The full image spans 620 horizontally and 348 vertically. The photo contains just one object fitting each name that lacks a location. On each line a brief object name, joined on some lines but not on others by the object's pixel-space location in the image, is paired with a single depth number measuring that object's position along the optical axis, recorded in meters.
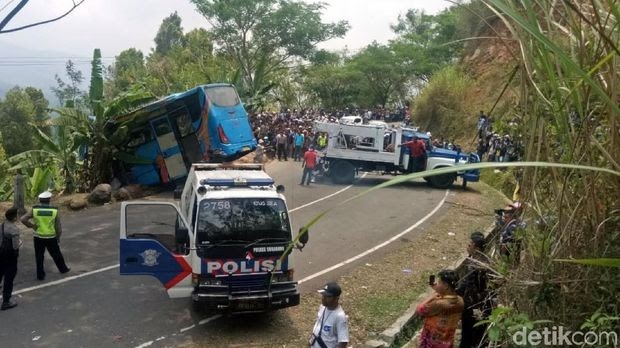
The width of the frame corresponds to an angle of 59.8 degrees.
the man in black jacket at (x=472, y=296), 5.29
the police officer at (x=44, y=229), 9.09
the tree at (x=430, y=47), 40.81
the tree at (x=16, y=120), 37.41
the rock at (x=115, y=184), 17.14
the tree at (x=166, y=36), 66.00
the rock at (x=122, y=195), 16.33
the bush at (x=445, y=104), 29.73
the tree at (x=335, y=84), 46.00
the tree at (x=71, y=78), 51.71
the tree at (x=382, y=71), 42.03
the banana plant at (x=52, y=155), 16.38
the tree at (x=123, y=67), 39.47
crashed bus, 16.56
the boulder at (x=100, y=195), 15.80
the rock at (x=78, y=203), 15.16
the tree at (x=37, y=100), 45.69
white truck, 18.44
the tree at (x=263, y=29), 33.53
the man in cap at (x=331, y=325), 5.00
